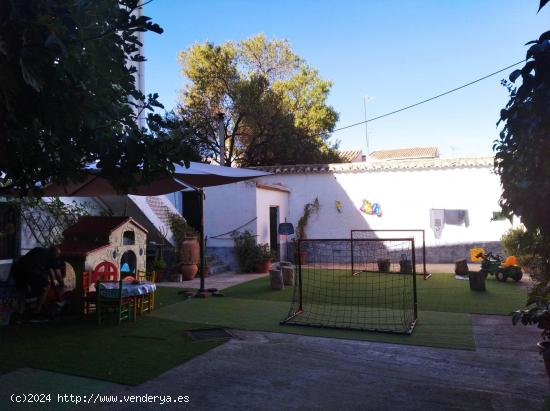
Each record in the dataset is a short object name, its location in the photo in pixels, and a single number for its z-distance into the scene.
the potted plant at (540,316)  3.41
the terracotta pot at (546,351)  3.38
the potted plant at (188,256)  12.20
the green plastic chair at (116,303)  7.00
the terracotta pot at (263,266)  13.51
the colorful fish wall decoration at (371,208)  16.05
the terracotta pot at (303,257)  15.82
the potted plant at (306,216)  16.70
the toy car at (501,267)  11.00
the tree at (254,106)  20.20
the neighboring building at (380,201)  14.69
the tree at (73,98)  2.46
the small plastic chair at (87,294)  7.38
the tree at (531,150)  2.59
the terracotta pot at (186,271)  12.19
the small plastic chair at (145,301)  7.66
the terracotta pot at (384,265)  12.77
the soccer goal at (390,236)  15.37
